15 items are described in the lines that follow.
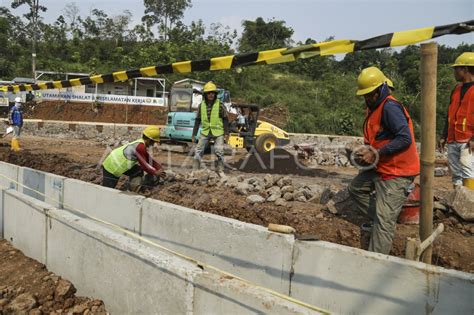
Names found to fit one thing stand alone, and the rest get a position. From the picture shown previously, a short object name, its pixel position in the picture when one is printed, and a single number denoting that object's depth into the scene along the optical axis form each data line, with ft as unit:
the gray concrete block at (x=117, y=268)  8.80
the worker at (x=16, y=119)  44.38
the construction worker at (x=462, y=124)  14.76
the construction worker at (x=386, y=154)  11.67
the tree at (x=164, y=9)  195.93
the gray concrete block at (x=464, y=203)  14.01
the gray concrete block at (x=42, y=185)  19.62
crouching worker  19.09
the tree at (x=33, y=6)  151.49
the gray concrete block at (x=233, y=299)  7.07
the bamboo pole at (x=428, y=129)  9.38
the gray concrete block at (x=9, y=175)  22.68
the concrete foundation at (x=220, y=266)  8.56
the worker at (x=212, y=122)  25.74
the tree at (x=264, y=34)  168.66
